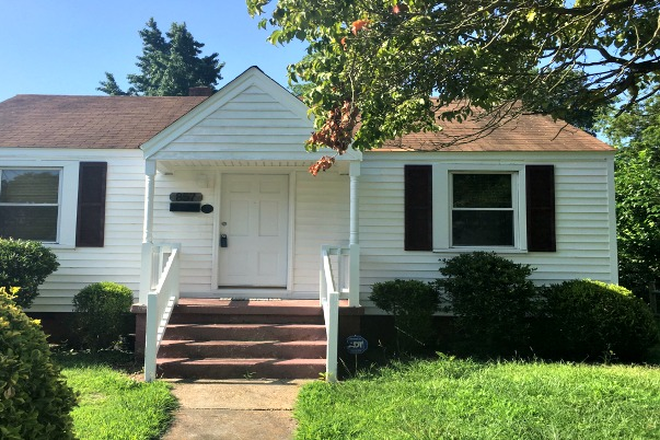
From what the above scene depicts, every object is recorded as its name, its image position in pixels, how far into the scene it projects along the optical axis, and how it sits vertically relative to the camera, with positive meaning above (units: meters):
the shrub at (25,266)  6.43 -0.34
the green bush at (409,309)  6.68 -0.85
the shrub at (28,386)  2.16 -0.71
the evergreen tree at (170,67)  31.22 +12.36
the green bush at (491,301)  6.36 -0.68
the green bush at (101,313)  6.79 -1.00
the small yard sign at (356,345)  6.06 -1.25
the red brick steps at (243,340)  5.71 -1.25
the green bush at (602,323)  6.36 -0.95
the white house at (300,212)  7.56 +0.59
